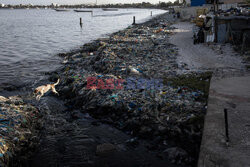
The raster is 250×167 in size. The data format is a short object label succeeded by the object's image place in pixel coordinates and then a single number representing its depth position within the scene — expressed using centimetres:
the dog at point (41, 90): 826
